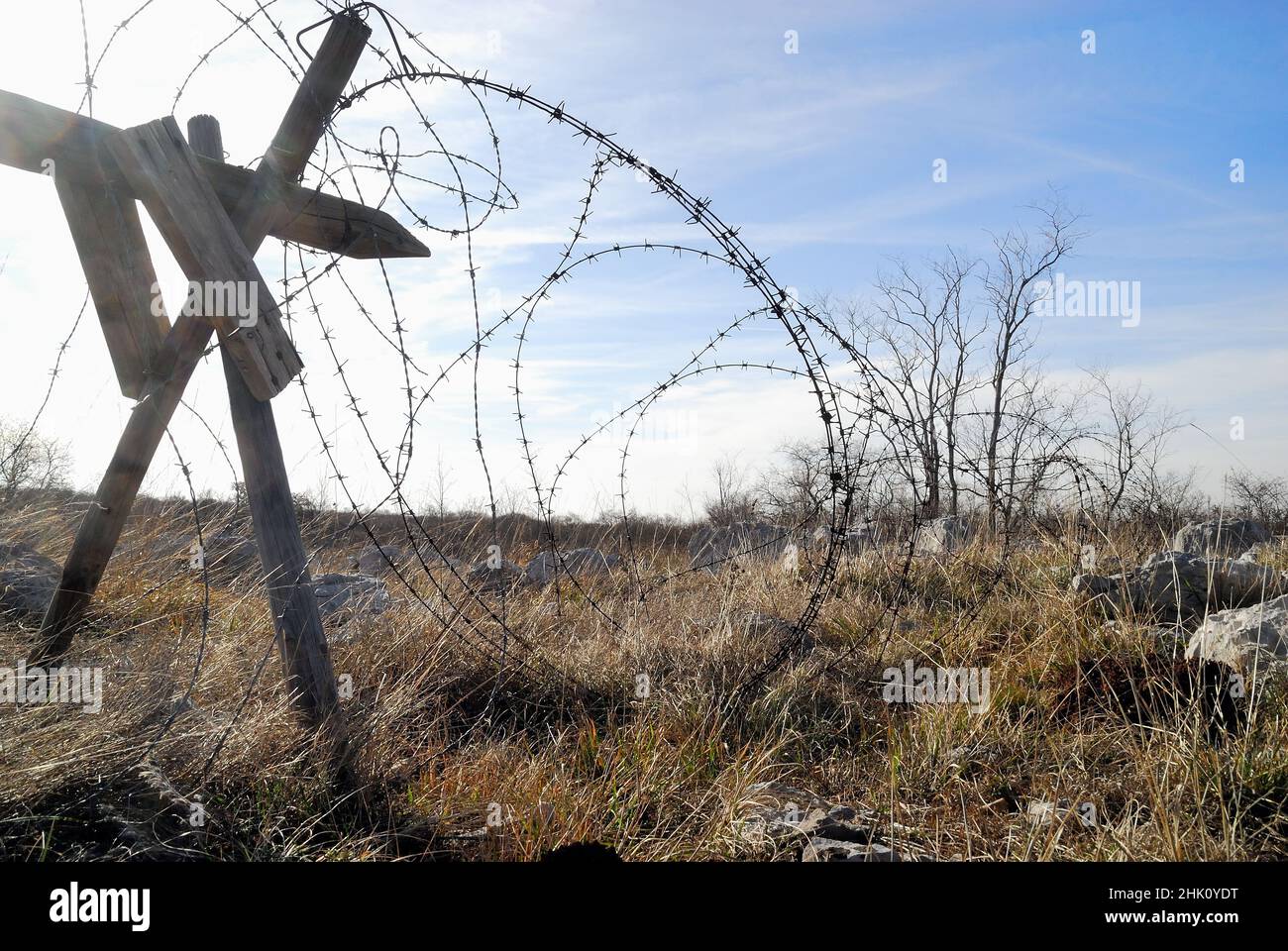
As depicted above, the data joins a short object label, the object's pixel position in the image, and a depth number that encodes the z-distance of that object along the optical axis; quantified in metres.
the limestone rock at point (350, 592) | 4.56
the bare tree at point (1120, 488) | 6.26
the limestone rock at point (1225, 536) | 7.39
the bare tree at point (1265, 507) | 11.73
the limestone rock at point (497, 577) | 6.50
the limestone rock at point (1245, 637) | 3.81
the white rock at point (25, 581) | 4.02
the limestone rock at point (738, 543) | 7.99
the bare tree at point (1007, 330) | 15.09
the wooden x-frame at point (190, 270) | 2.80
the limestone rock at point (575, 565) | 8.05
